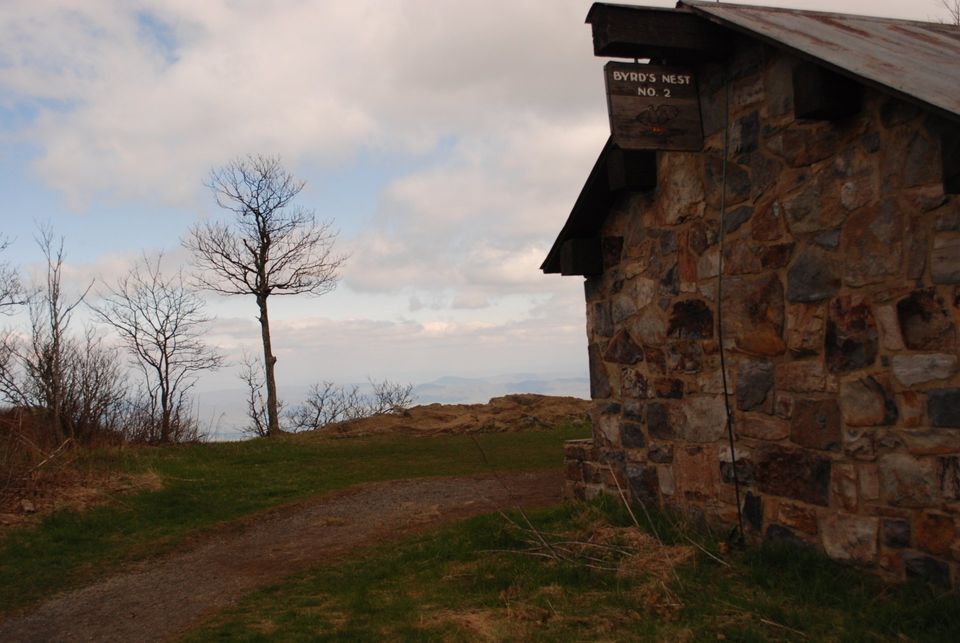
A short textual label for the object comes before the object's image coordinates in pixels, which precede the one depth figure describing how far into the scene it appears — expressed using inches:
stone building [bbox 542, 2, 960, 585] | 191.9
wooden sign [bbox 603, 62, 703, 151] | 245.6
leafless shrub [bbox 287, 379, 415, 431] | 1099.9
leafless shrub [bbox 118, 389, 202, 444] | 697.6
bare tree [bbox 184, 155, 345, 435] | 838.5
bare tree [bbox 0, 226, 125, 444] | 621.3
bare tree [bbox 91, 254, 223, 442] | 825.5
